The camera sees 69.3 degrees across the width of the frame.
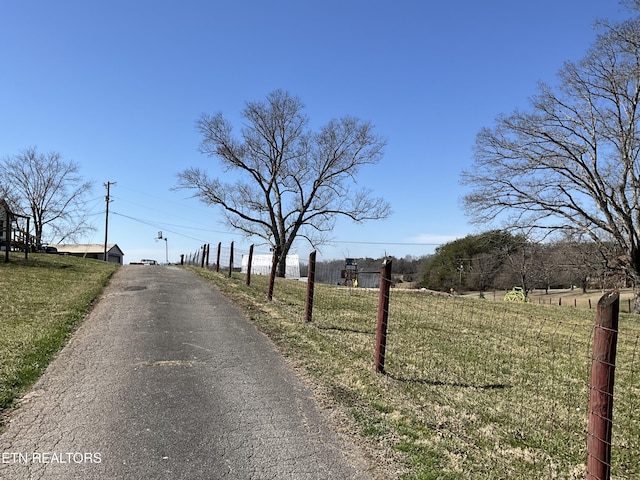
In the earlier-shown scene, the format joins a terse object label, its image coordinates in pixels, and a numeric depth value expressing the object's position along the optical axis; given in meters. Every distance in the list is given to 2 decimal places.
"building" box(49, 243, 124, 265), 78.44
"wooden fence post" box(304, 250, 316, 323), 8.80
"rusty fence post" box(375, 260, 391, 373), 5.94
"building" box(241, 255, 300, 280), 49.87
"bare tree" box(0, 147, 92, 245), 50.22
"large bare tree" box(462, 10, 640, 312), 21.16
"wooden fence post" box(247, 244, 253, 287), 13.82
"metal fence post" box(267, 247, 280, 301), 11.46
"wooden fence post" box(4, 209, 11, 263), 19.31
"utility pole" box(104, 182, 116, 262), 48.47
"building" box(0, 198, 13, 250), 19.25
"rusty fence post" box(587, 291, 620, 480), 3.09
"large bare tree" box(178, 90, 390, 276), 35.00
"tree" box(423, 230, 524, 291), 61.78
